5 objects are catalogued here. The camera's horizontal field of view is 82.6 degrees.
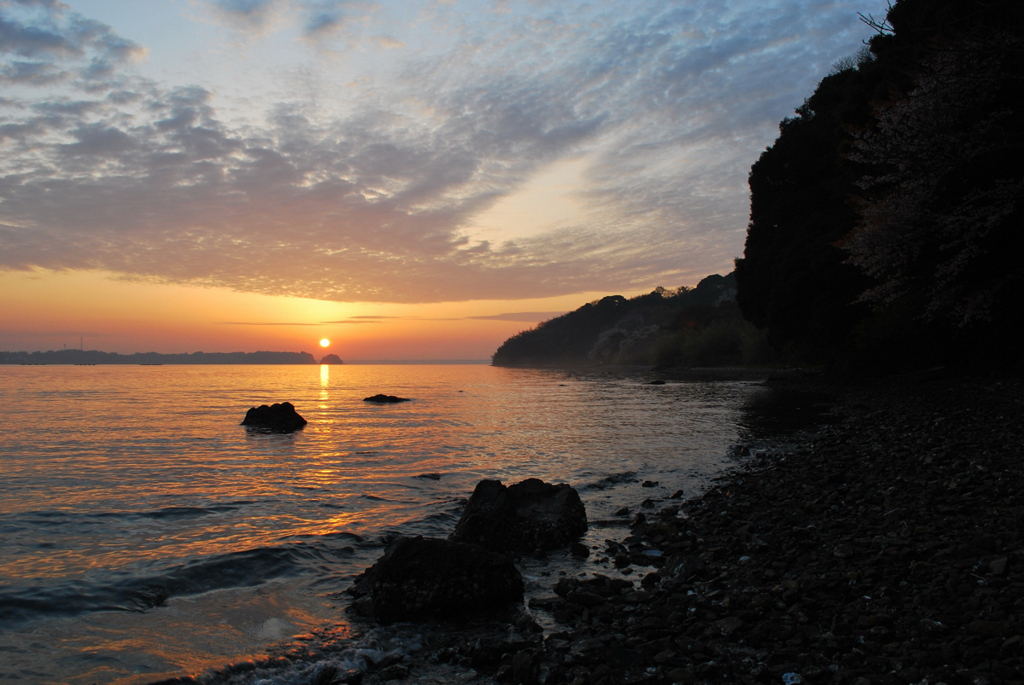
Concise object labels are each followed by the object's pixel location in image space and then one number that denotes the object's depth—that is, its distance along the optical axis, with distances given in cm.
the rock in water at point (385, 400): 5169
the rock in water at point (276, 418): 3052
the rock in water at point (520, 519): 984
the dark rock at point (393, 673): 571
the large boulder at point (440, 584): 721
